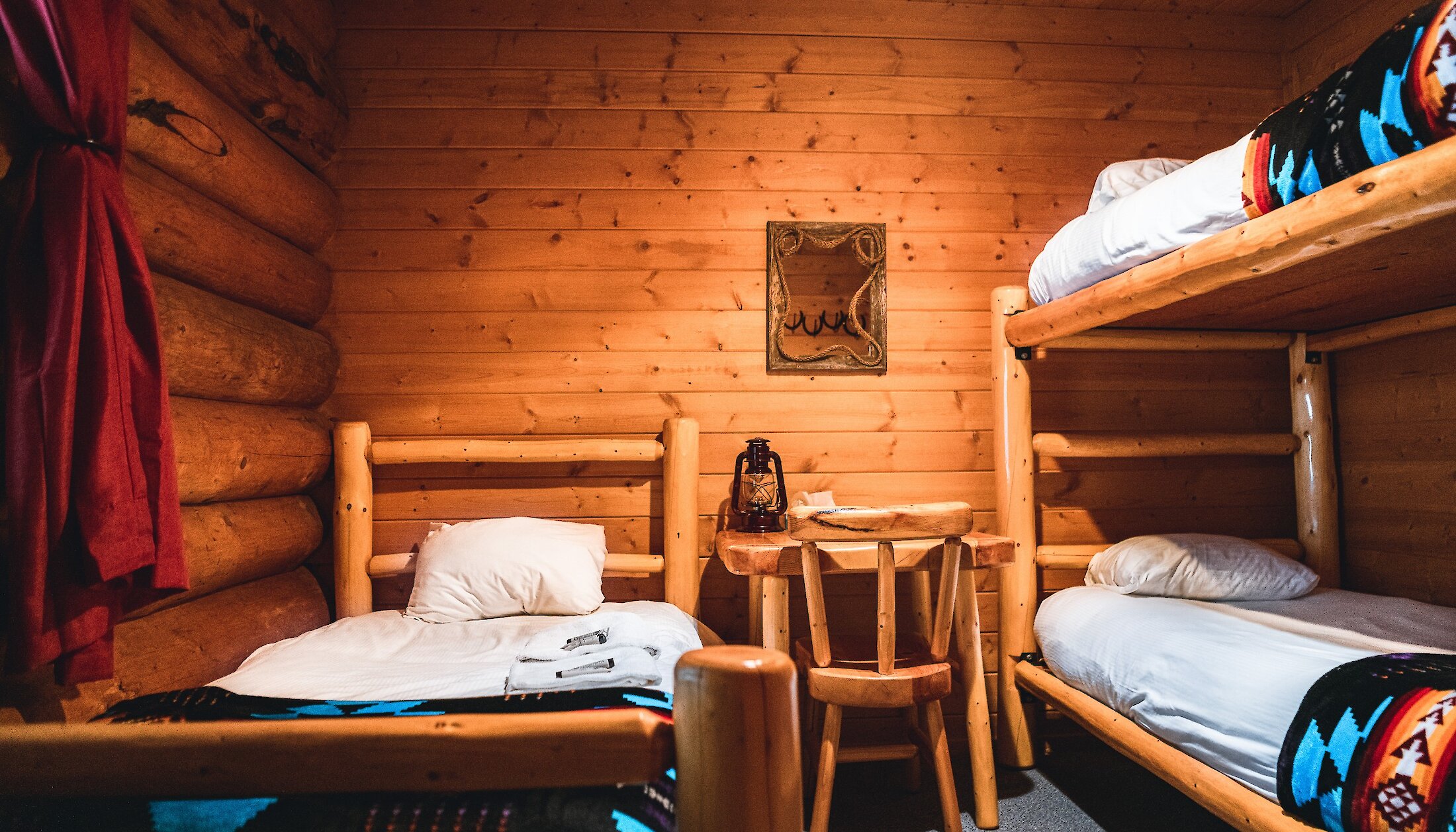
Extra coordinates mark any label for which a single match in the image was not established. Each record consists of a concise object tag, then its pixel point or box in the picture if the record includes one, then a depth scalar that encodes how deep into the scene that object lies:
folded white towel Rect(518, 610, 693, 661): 1.66
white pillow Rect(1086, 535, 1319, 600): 2.19
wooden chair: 1.65
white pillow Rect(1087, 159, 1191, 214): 2.21
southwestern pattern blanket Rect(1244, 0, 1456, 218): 1.18
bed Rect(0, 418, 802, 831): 0.68
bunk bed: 1.36
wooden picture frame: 2.69
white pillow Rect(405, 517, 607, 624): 2.20
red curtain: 1.27
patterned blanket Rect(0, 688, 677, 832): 0.77
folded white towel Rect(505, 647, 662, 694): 1.43
